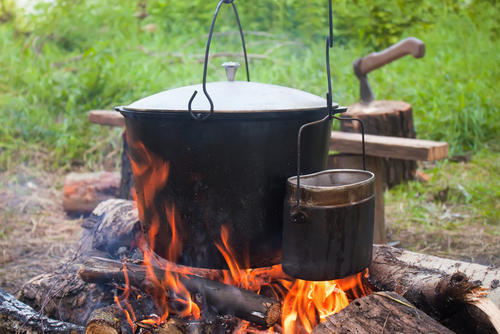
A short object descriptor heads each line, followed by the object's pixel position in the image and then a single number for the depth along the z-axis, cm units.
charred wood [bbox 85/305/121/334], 166
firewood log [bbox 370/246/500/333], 163
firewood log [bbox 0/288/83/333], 180
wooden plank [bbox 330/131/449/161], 265
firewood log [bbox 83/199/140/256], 248
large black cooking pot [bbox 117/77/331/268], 169
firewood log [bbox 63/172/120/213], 383
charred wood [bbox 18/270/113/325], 207
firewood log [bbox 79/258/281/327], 172
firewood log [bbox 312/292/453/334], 152
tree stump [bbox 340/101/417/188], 405
